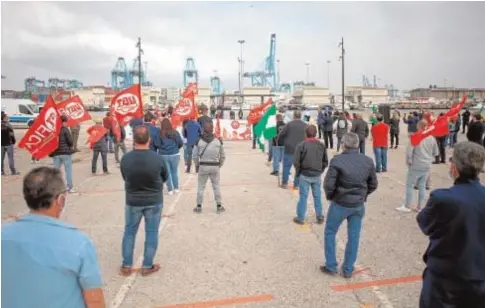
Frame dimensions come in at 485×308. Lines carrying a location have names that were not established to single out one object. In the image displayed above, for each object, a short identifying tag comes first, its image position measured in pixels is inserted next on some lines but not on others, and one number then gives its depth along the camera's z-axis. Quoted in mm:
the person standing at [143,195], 4539
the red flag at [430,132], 6965
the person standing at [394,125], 17266
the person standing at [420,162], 7020
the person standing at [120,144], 13267
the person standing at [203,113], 11019
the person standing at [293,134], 8883
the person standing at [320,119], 17459
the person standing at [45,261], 1822
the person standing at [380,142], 10898
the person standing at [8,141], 11414
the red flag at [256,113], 13566
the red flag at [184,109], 12141
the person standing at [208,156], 7026
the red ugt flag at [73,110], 10836
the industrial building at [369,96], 139125
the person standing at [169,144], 8328
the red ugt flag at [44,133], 7039
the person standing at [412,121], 16234
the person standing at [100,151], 11461
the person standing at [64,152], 8664
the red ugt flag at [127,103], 8786
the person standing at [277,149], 10891
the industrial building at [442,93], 150000
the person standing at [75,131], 15652
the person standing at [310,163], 6234
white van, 31859
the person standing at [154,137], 8368
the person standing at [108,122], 12430
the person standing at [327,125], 15969
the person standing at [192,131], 10870
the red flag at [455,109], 7737
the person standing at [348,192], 4391
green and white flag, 10258
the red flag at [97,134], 11365
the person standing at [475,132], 8820
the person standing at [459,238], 2492
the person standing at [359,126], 12078
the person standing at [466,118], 22614
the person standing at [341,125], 14617
